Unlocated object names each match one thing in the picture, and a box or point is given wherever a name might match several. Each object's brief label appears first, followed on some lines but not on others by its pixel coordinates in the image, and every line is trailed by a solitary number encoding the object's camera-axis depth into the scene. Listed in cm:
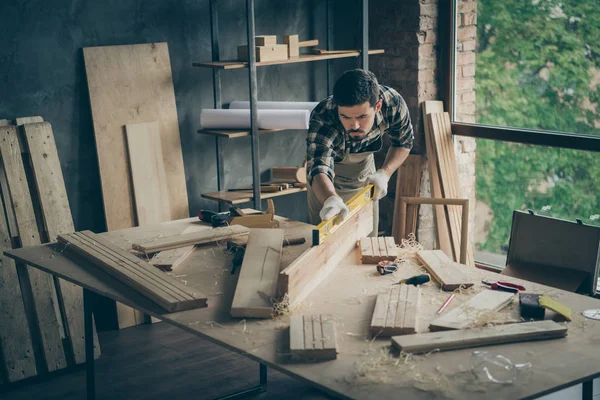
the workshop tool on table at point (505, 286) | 294
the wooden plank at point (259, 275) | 277
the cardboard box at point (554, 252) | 352
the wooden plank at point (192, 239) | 349
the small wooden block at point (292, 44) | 500
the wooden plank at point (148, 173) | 480
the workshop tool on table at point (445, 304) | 277
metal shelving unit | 471
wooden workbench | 224
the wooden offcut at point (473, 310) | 261
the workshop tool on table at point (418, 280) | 303
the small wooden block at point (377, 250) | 329
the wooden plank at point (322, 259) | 283
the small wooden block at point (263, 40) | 483
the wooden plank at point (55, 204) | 438
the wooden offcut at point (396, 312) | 259
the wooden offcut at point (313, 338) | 243
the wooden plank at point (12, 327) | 421
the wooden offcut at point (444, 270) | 299
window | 478
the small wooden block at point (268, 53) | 480
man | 345
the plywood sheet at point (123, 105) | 466
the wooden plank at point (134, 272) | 288
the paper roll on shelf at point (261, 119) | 488
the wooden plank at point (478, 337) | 245
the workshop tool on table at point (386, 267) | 317
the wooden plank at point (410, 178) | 539
